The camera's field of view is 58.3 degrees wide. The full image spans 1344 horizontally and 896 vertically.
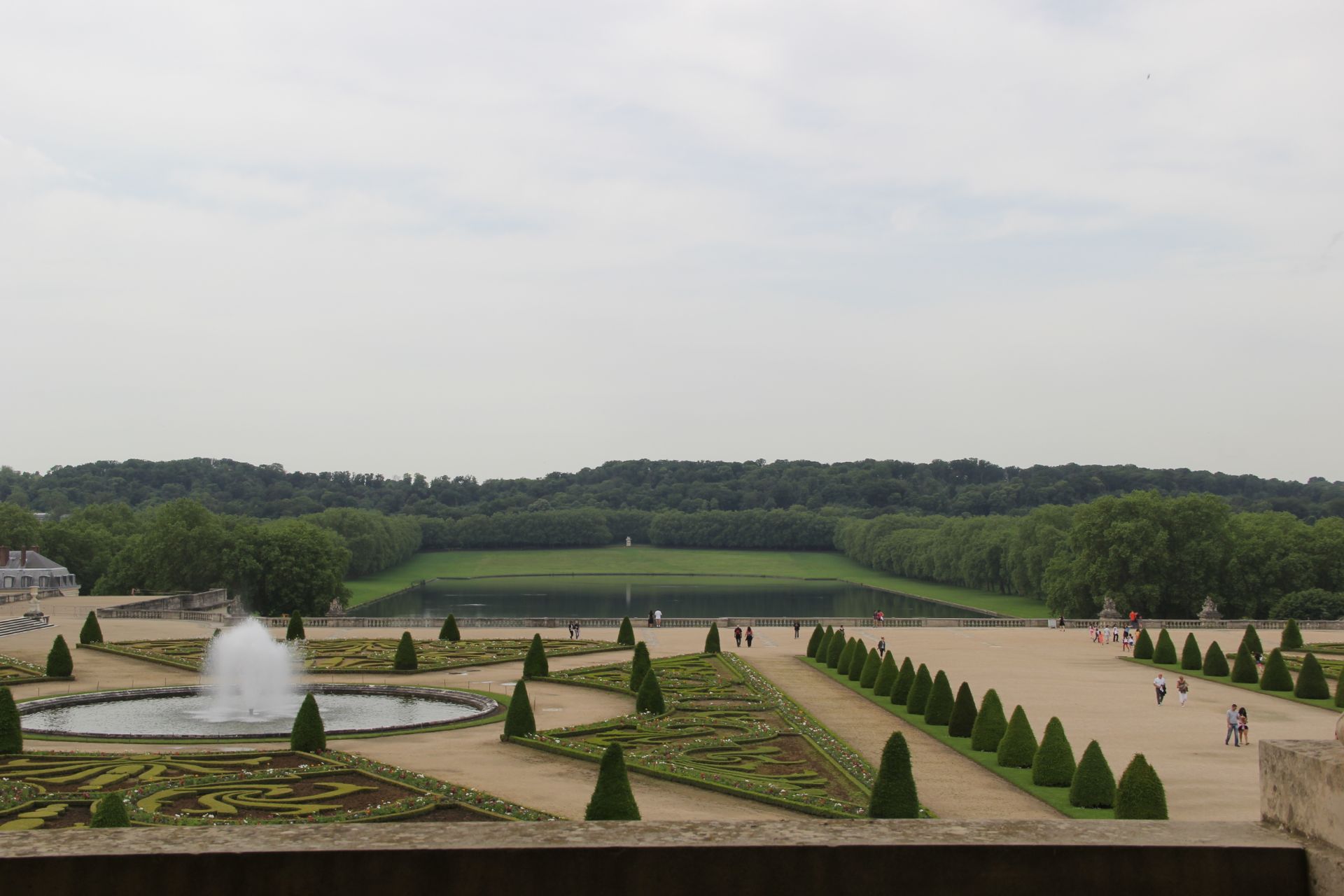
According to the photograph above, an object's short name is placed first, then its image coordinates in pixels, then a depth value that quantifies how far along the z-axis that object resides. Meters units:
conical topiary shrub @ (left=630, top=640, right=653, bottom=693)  37.34
